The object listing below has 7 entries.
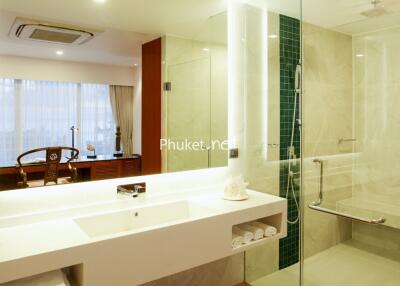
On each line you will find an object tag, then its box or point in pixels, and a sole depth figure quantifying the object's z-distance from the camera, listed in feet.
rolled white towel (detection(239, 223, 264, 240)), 7.25
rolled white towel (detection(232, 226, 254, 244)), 7.04
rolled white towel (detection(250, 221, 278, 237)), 7.43
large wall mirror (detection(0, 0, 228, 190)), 5.88
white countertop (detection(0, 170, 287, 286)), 4.67
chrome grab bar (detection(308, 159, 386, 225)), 10.34
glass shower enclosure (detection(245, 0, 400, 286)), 9.15
